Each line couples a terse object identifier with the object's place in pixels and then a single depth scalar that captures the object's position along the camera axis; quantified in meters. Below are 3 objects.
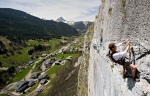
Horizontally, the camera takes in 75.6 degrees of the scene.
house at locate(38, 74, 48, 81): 58.89
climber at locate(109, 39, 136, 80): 3.83
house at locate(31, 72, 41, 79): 66.25
